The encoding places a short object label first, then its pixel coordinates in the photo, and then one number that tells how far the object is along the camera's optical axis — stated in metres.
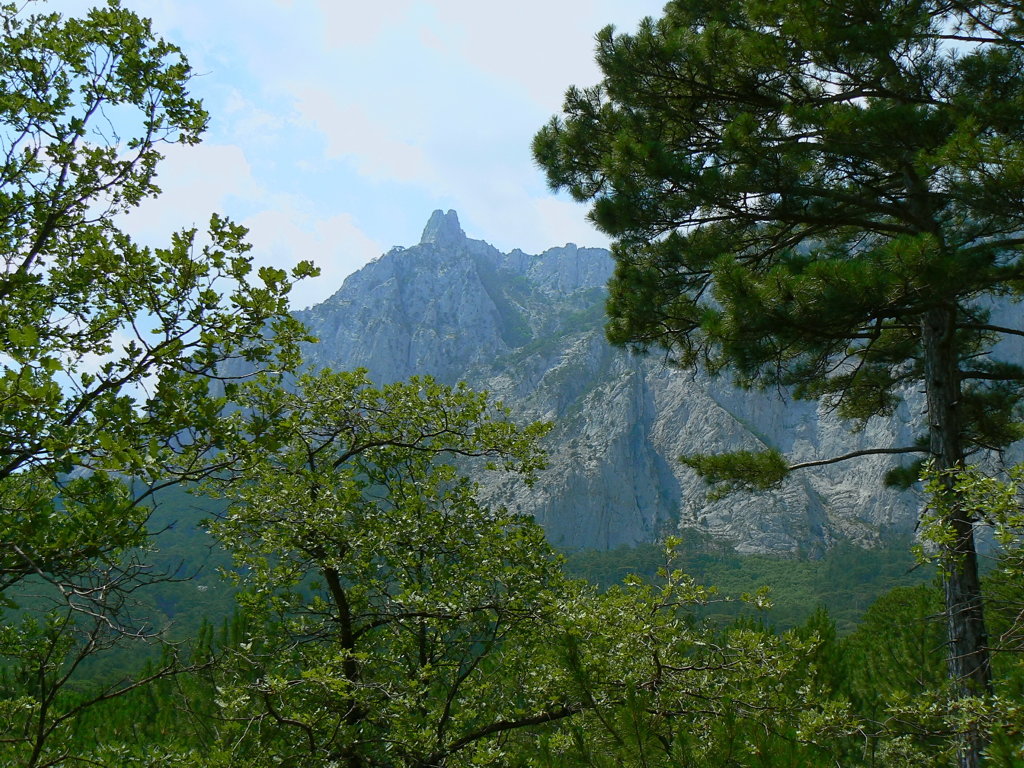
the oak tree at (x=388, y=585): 4.88
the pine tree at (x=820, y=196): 6.92
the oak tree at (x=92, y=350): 3.13
